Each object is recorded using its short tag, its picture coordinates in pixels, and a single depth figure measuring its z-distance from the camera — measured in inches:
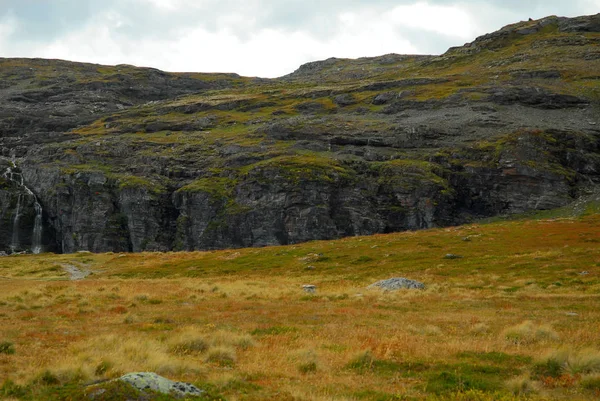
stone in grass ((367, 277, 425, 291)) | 1610.5
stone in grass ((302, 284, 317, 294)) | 1620.6
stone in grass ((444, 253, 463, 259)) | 2252.7
